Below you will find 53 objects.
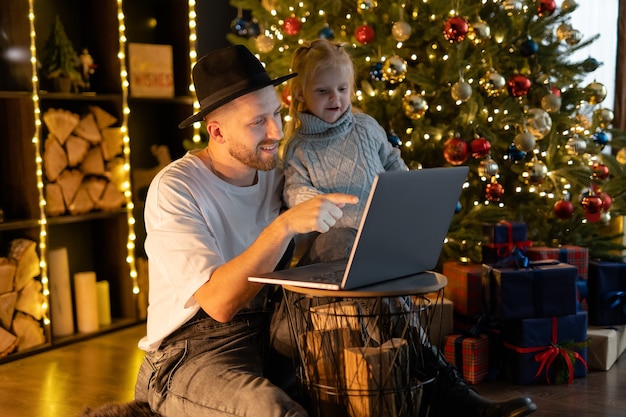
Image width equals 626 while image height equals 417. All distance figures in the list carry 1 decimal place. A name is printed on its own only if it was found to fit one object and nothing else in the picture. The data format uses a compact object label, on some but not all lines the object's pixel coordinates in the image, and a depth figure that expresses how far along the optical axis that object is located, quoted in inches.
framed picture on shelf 163.3
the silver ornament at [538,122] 137.9
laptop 69.3
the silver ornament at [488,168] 138.1
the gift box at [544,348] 119.3
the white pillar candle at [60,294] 154.4
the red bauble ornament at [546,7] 144.8
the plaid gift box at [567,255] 130.9
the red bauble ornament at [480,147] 136.4
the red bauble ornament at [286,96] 140.3
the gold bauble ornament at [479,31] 138.4
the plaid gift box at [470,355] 120.5
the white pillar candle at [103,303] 163.0
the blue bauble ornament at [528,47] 141.6
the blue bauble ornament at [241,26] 163.5
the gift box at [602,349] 125.7
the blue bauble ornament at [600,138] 153.5
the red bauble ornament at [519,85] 139.7
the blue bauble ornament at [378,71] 141.3
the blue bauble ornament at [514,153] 141.8
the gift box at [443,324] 126.1
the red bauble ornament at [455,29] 134.3
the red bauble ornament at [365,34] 143.2
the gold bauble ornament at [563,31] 147.7
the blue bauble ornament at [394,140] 139.3
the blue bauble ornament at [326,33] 145.6
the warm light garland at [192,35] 170.6
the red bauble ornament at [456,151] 135.7
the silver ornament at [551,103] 142.9
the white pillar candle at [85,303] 157.8
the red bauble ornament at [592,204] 140.5
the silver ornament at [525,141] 137.3
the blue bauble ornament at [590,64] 150.9
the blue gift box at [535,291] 119.0
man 79.0
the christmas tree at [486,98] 140.8
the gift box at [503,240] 125.9
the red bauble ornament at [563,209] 142.8
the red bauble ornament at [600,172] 147.6
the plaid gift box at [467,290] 127.9
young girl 102.4
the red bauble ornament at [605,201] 142.8
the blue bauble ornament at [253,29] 160.2
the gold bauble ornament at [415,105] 138.9
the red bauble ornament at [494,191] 140.6
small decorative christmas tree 150.7
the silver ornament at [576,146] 145.9
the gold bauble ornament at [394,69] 138.1
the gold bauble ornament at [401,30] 138.9
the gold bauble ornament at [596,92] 153.9
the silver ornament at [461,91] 135.3
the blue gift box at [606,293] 133.0
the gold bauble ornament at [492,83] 139.6
